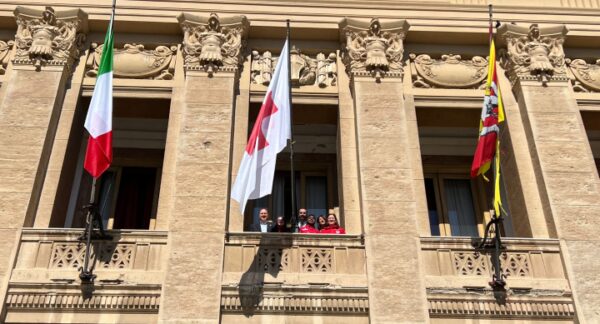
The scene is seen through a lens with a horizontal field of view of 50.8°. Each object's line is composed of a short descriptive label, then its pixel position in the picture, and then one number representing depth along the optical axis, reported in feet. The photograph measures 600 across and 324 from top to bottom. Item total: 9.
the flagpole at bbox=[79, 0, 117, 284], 43.34
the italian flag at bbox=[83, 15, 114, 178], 46.01
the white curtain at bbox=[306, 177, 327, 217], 61.98
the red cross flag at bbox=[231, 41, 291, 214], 45.42
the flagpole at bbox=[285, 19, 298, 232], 47.50
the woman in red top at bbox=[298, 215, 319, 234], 48.48
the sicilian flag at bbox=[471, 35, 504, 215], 46.98
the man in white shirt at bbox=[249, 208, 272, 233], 48.96
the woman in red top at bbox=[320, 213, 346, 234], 48.39
